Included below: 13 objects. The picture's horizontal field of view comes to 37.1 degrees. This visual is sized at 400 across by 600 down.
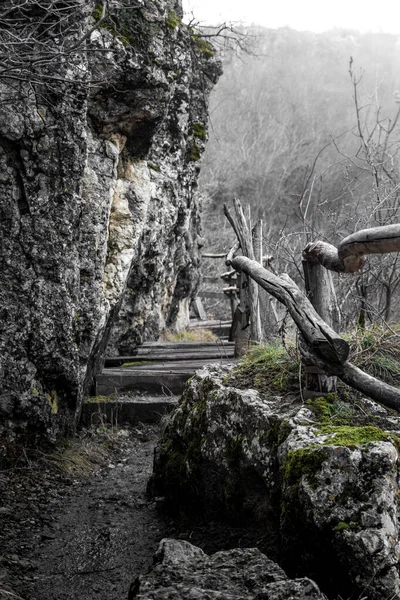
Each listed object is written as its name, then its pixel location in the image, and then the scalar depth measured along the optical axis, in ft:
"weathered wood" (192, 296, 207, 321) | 51.34
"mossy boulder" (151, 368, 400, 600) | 7.80
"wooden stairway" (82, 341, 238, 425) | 21.34
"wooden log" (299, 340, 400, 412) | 9.95
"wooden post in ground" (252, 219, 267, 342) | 26.32
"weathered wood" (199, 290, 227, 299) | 55.93
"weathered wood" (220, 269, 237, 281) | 34.54
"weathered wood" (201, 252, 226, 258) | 37.23
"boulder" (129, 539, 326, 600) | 7.08
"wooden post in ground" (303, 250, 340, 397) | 11.83
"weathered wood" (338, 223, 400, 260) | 8.61
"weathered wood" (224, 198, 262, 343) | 24.57
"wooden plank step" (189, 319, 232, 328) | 44.70
